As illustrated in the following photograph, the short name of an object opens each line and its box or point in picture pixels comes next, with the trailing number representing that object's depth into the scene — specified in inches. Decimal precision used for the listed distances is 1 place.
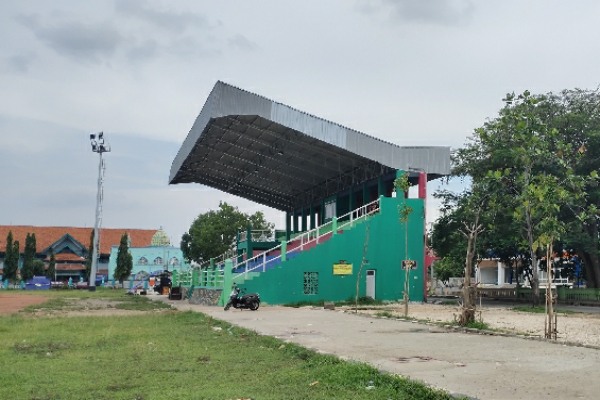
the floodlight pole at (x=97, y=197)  2394.2
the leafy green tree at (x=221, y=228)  2374.5
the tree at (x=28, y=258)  2657.5
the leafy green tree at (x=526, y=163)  660.7
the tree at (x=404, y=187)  880.4
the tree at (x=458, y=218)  1183.6
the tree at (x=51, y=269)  2792.6
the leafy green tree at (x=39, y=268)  2828.5
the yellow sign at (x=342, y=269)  1231.5
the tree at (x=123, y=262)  2741.1
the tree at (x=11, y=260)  2596.0
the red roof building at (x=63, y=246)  3043.8
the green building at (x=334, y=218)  1173.7
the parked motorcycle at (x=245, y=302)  1012.5
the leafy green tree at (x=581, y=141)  1229.1
